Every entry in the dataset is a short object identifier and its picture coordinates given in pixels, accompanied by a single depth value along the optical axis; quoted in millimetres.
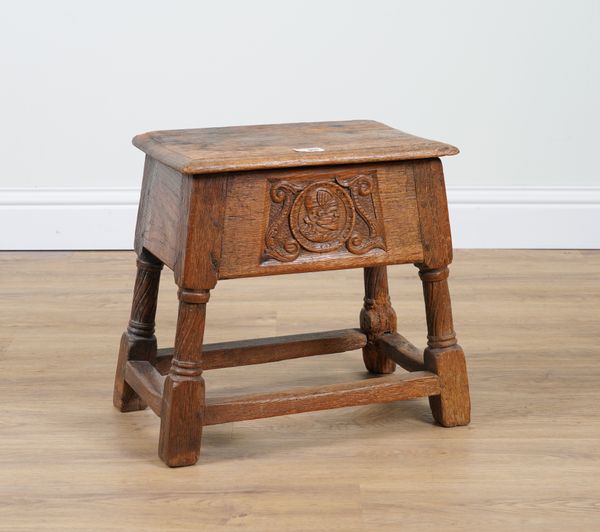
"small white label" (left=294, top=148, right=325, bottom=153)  3098
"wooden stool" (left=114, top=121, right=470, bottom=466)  3057
